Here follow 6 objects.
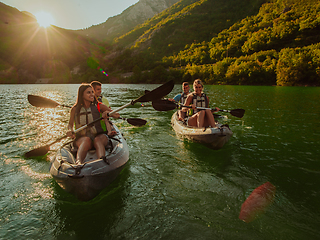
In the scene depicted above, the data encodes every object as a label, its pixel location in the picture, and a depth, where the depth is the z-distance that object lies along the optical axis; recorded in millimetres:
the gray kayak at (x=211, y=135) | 5310
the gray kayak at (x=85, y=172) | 2920
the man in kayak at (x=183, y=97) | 7709
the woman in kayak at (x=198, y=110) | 5986
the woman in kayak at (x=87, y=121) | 3770
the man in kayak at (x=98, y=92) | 4746
